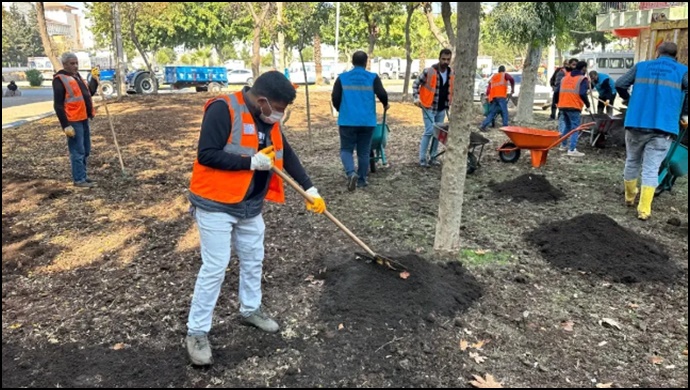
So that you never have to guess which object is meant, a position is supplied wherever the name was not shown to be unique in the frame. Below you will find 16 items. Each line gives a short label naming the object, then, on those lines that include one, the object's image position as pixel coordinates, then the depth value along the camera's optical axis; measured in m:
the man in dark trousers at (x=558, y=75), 11.24
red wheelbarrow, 7.83
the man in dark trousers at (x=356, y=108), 6.64
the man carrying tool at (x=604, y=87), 11.63
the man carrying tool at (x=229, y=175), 2.92
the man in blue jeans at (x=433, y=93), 7.91
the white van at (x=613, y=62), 24.03
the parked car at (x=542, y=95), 21.97
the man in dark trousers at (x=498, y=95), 12.34
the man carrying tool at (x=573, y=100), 9.17
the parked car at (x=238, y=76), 42.47
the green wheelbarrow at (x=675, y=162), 6.36
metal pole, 22.05
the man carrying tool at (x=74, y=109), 6.73
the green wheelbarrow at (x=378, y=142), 7.80
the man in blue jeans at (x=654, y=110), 5.70
